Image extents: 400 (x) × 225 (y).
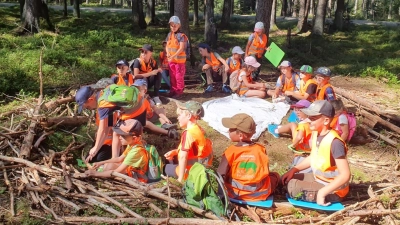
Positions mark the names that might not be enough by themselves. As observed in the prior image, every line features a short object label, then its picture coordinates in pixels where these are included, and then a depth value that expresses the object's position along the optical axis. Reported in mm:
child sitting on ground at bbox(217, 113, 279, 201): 4453
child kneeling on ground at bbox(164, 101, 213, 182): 5031
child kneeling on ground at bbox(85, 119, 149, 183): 4980
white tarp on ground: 7949
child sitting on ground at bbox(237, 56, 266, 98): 9000
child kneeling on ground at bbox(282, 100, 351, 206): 4301
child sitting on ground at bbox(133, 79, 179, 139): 7129
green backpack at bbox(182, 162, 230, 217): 4238
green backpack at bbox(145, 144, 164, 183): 5215
